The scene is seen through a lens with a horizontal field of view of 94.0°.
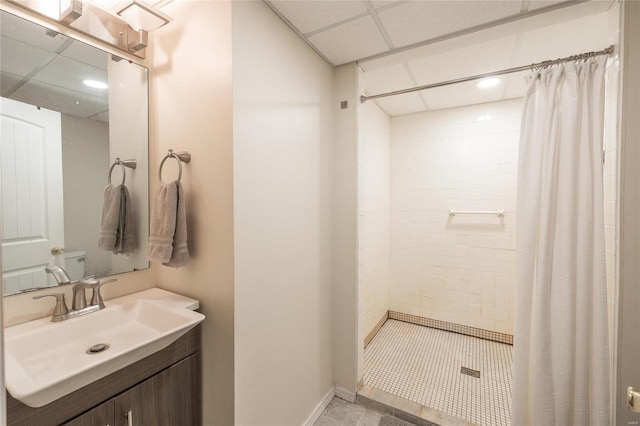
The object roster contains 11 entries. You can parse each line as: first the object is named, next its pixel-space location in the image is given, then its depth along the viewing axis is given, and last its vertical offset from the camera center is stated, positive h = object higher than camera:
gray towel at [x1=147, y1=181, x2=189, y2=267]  1.30 -0.08
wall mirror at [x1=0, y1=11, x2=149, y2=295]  1.17 +0.25
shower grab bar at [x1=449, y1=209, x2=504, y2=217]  2.72 -0.05
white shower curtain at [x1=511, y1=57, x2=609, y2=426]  1.42 -0.25
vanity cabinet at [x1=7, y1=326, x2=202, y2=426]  0.95 -0.68
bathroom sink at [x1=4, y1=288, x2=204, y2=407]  0.88 -0.50
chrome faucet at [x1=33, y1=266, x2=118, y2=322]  1.21 -0.39
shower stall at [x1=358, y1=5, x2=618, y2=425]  2.10 -0.36
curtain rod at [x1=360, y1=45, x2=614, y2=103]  1.39 +0.73
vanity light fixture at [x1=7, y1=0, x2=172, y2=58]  1.24 +0.85
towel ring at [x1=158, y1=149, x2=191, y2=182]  1.35 +0.24
